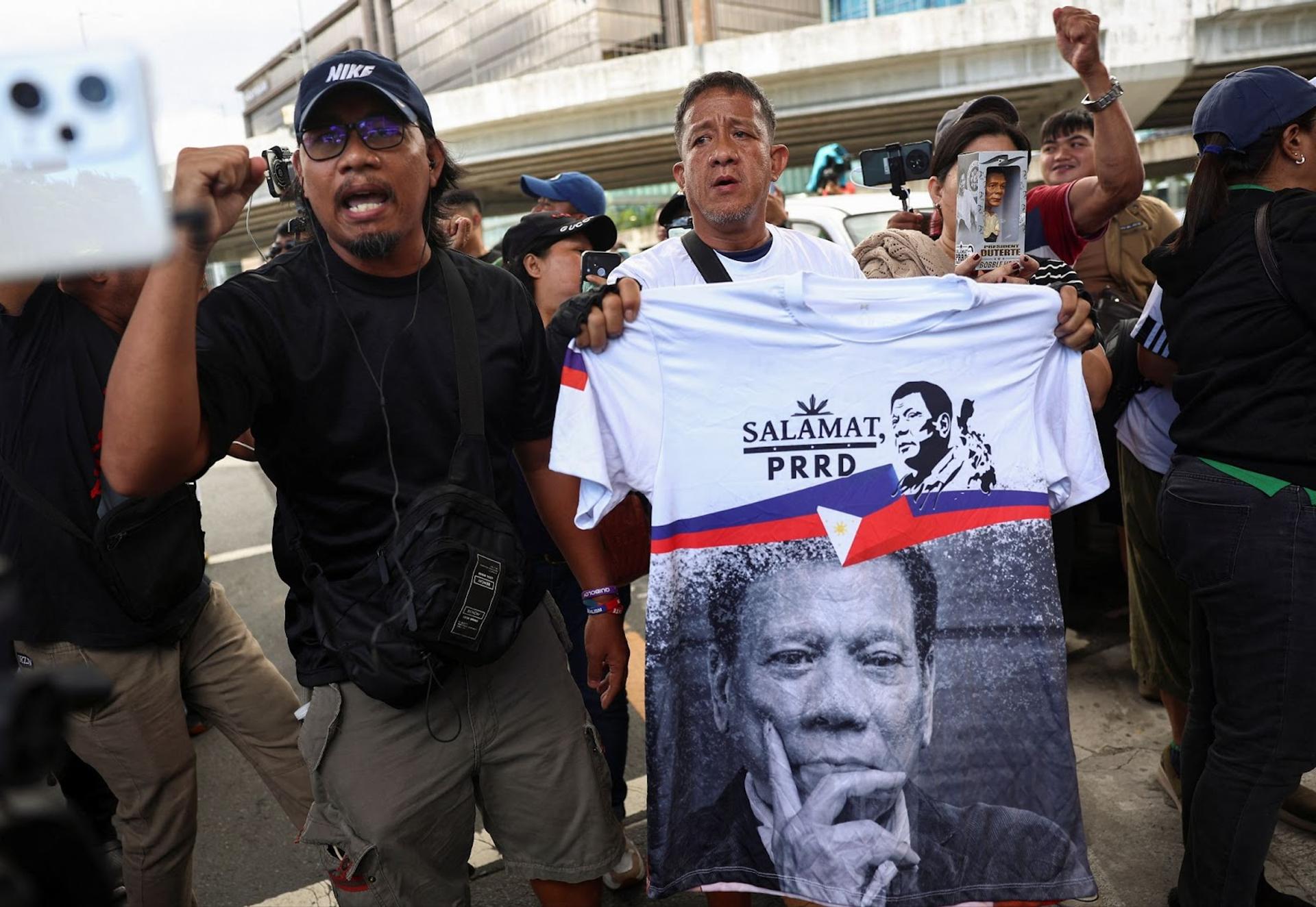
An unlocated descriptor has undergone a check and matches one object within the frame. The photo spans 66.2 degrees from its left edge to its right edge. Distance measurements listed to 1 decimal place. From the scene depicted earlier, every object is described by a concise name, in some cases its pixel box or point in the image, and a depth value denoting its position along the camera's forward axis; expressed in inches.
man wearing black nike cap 80.2
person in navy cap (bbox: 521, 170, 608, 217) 186.9
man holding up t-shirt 103.1
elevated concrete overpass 844.6
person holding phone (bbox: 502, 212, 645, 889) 120.6
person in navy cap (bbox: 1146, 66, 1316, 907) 94.2
